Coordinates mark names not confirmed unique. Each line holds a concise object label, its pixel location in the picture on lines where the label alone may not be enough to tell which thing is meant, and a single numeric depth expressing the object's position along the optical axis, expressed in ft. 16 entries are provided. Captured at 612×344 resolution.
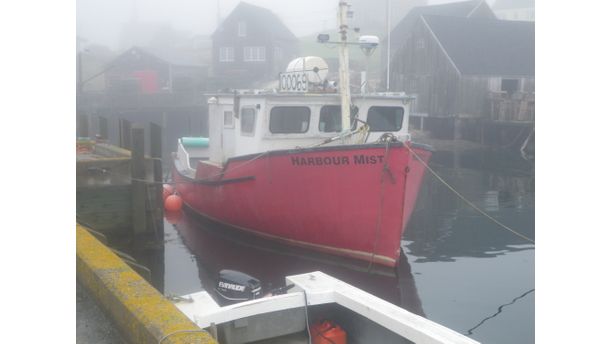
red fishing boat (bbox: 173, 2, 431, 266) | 26.08
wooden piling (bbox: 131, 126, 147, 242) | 31.27
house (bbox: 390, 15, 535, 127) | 100.42
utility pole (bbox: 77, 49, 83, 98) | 103.60
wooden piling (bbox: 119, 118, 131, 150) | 37.45
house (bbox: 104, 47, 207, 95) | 134.82
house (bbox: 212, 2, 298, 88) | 146.41
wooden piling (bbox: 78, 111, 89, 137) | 53.67
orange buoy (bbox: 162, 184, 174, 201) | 47.96
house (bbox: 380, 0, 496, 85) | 145.07
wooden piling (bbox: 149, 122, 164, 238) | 32.30
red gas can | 14.80
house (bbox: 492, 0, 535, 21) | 241.96
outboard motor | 18.90
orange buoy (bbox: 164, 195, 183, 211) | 44.14
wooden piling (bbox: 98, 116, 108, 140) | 52.31
